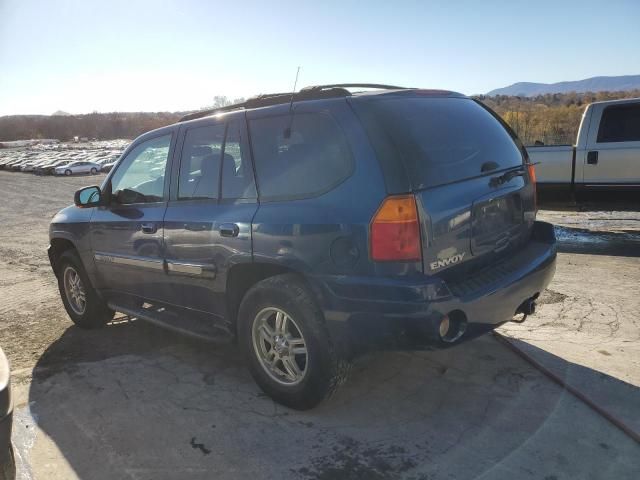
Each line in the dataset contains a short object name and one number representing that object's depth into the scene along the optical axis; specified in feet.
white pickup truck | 25.35
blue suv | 8.93
